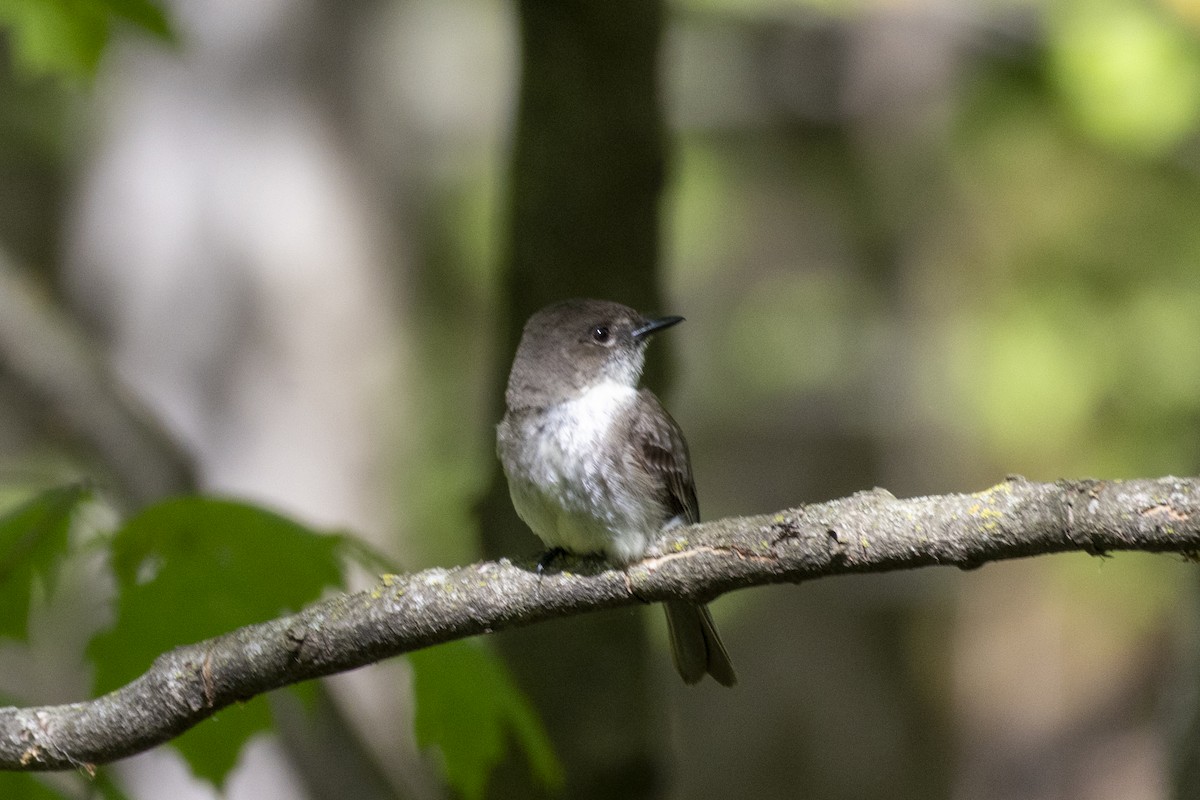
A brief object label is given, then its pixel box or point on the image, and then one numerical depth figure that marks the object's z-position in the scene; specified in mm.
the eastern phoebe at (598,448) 7375
